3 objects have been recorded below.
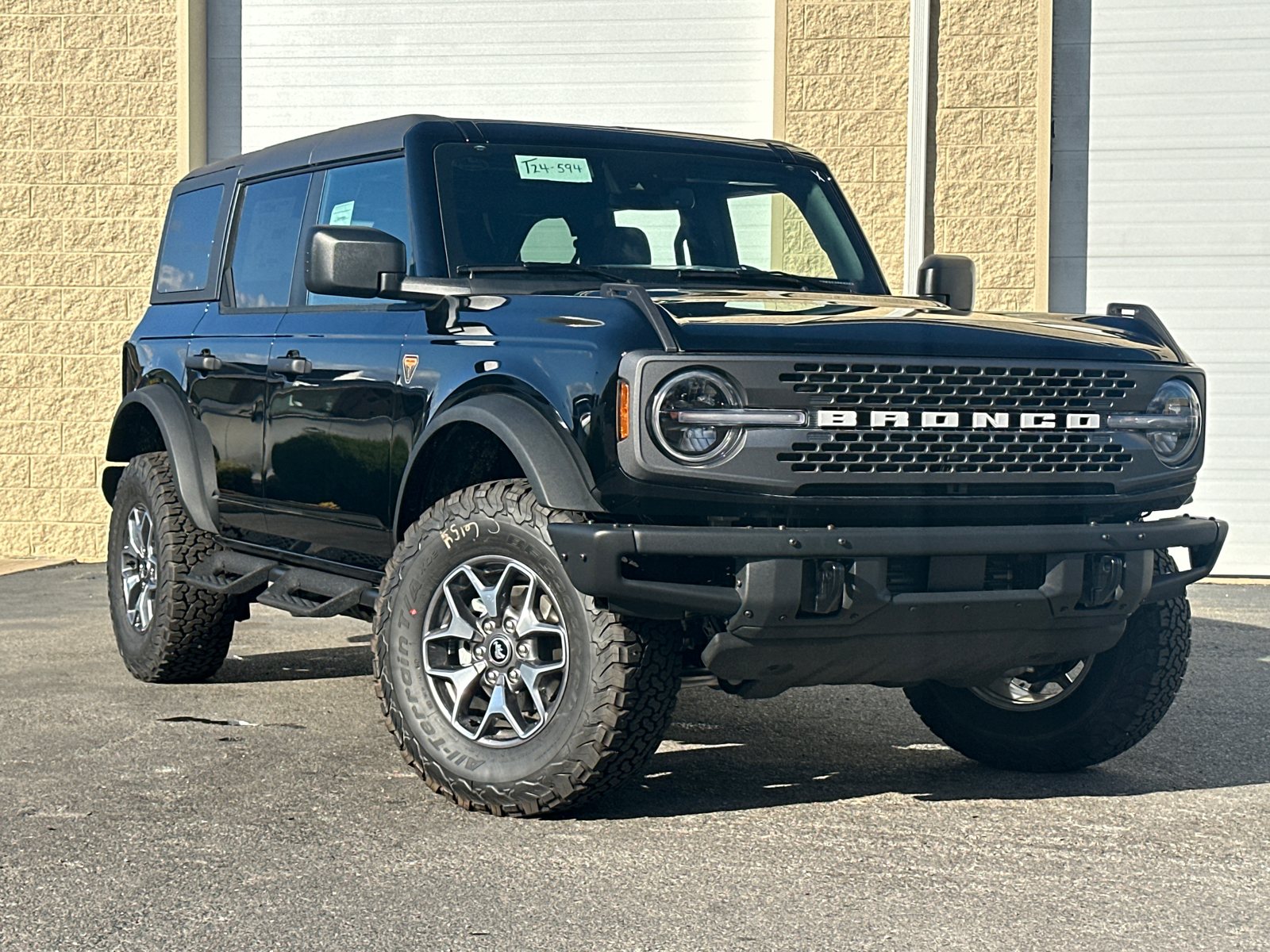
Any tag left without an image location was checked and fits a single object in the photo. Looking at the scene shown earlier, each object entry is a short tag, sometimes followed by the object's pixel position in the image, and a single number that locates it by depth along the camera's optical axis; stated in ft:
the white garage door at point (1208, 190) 37.99
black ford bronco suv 14.19
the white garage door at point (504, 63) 39.68
